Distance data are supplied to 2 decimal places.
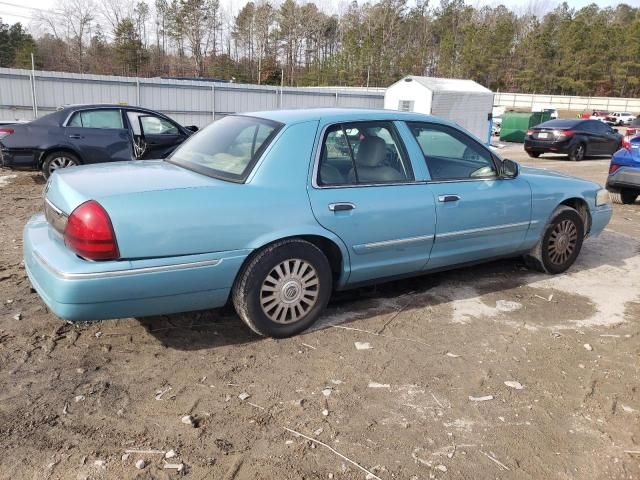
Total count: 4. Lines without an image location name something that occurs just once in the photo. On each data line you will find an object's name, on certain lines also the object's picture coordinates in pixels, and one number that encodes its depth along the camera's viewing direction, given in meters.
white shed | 18.56
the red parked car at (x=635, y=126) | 21.39
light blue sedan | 3.16
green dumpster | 25.83
